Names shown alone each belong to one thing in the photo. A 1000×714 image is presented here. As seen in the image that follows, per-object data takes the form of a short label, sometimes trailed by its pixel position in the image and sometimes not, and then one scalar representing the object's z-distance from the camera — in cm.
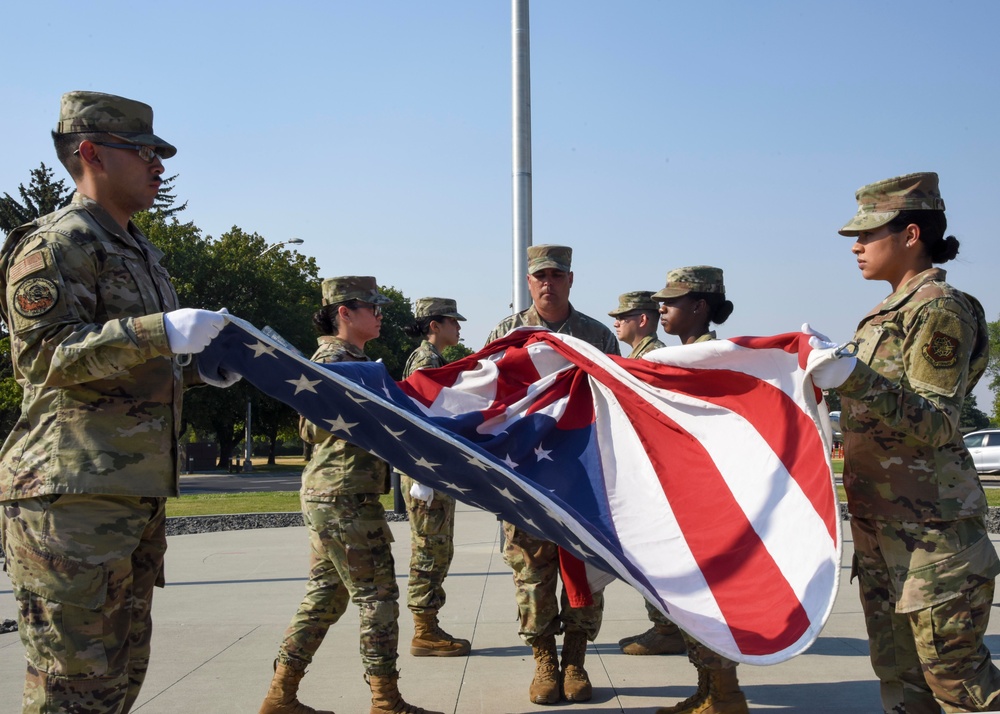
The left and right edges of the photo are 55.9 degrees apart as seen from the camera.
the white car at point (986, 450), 2752
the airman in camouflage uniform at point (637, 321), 752
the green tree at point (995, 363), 6675
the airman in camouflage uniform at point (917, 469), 342
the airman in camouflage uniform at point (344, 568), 471
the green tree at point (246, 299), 4300
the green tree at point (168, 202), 5520
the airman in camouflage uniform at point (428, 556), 639
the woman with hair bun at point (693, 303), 525
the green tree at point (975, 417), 8701
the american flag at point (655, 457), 362
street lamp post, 4162
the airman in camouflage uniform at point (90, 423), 311
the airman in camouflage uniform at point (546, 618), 518
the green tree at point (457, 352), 7882
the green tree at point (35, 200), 4288
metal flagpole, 1091
